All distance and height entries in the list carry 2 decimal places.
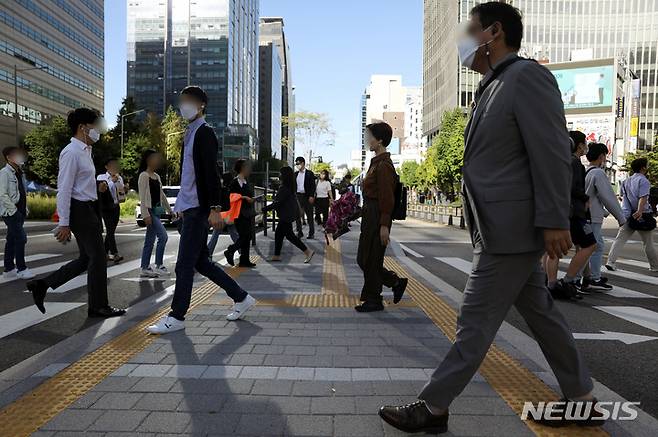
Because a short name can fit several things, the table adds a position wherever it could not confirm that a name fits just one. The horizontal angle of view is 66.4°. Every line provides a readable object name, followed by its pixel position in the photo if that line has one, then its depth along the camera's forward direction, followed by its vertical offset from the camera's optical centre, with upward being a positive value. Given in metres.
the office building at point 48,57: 53.78 +17.30
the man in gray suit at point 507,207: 2.16 -0.02
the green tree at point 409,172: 103.06 +5.97
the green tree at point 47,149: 43.16 +3.78
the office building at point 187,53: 113.25 +33.57
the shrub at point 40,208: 24.47 -0.73
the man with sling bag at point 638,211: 8.00 -0.12
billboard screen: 63.34 +14.81
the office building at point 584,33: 85.44 +29.06
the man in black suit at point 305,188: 12.87 +0.25
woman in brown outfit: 4.84 -0.14
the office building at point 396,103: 171.75 +35.68
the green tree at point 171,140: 59.84 +6.90
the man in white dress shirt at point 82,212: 4.54 -0.17
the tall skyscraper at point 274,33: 186.06 +62.08
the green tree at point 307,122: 44.97 +6.85
